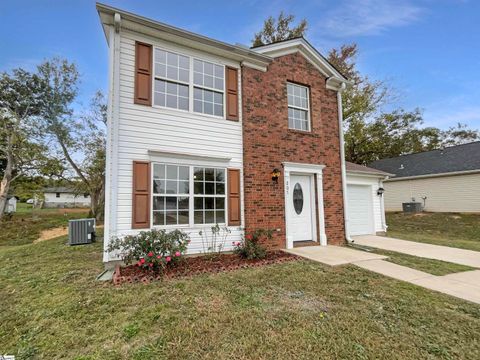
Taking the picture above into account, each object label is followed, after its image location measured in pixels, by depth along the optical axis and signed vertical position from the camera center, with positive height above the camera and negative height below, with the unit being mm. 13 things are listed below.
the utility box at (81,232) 9430 -963
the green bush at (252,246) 6328 -1098
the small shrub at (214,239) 6480 -909
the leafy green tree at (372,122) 22375 +7945
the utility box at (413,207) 18500 -381
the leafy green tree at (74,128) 19219 +6266
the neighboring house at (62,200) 46406 +1338
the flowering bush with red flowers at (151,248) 5027 -889
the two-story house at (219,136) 5777 +1888
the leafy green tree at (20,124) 17516 +5913
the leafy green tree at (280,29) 19219 +13614
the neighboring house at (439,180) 16609 +1580
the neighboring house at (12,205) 29675 +304
